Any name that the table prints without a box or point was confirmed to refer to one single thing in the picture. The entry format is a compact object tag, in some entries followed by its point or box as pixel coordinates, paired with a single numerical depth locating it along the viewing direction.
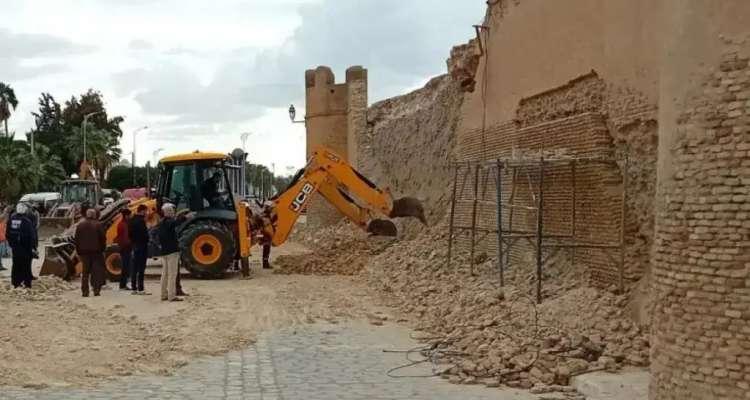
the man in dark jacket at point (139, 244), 16.14
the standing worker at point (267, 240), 19.78
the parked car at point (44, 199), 45.51
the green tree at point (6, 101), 78.94
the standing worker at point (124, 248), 16.88
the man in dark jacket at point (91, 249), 15.59
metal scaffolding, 10.68
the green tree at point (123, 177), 73.11
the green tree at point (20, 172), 53.32
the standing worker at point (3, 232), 22.05
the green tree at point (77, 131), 74.19
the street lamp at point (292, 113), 32.72
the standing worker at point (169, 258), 15.05
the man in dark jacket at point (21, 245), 15.81
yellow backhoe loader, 18.41
